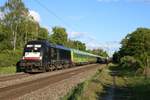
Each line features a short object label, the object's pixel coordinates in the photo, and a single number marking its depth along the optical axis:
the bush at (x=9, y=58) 28.24
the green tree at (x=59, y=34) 77.08
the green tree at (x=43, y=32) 71.25
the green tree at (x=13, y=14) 50.23
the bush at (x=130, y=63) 24.34
